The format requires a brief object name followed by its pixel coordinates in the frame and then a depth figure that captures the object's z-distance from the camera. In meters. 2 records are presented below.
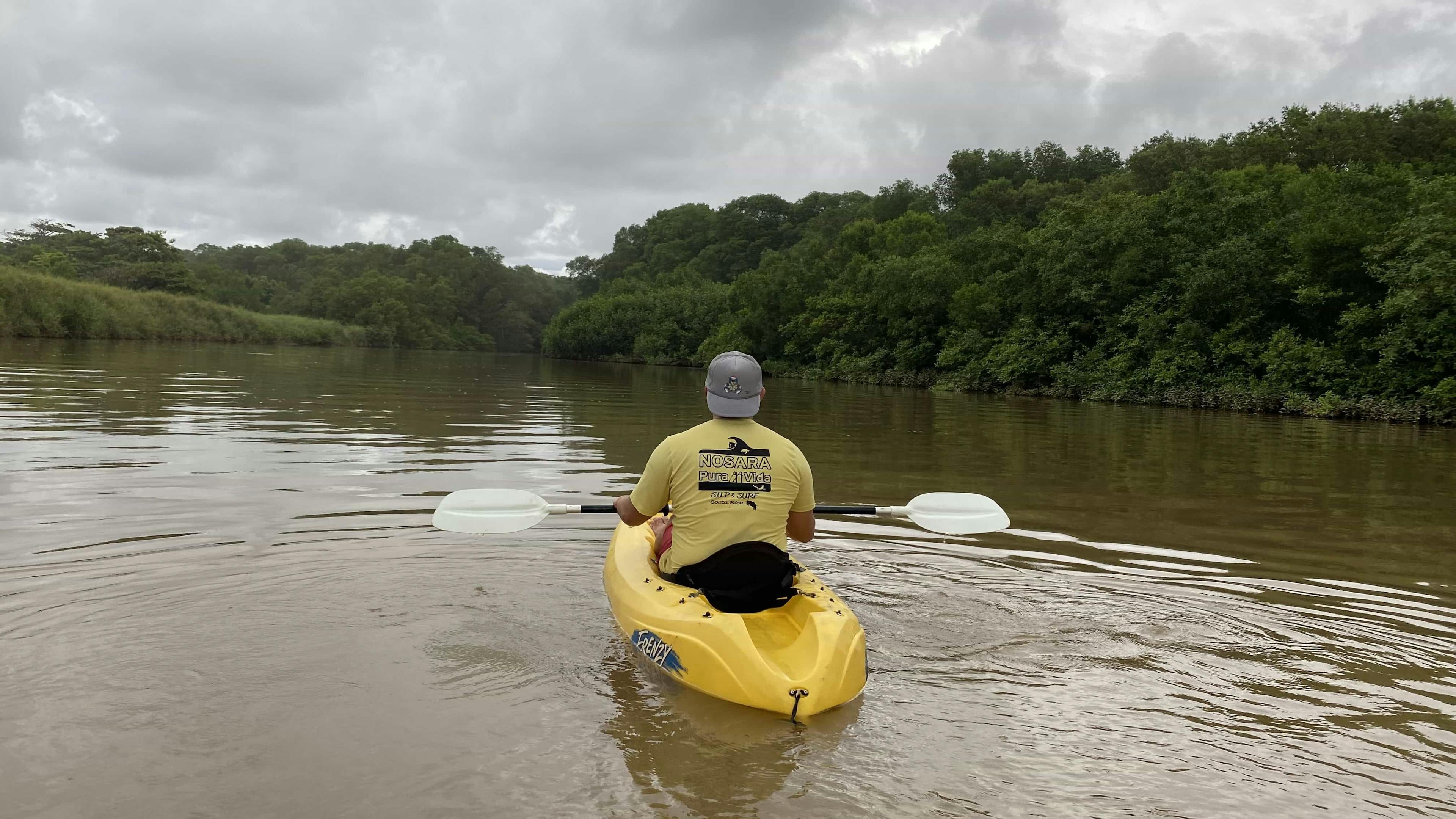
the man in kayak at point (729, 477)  4.66
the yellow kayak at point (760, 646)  4.13
